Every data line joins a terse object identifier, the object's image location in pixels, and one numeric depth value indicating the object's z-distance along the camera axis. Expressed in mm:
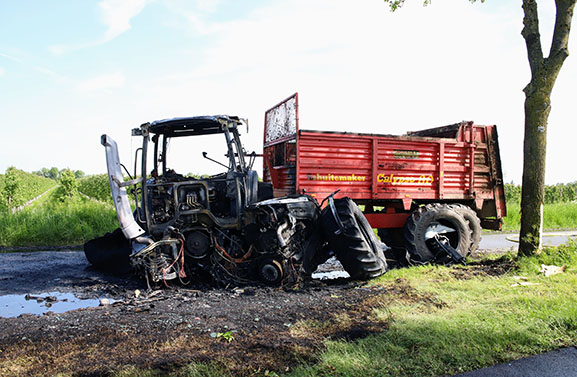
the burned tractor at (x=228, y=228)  6285
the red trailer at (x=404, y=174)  7812
